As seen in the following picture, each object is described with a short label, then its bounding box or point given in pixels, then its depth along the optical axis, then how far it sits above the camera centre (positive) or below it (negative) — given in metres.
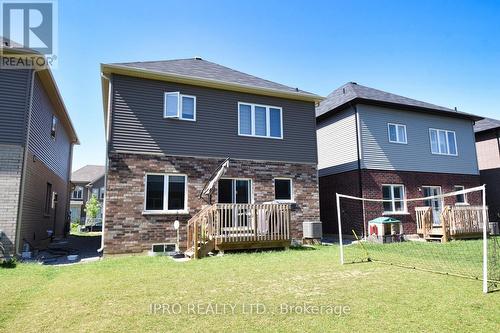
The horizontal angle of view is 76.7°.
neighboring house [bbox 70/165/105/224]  38.03 +3.80
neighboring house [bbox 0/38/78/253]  9.47 +2.36
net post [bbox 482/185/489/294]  5.48 -0.79
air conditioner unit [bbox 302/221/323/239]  12.66 -0.58
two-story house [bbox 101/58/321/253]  10.54 +2.32
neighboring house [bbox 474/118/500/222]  19.33 +3.43
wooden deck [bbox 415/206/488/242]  14.24 -0.46
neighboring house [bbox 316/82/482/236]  15.38 +3.12
